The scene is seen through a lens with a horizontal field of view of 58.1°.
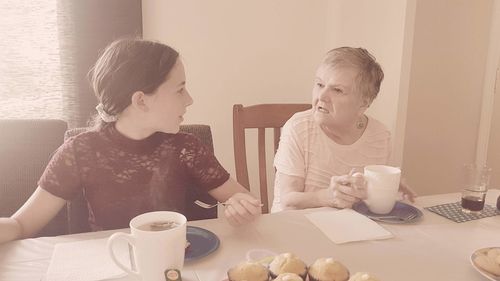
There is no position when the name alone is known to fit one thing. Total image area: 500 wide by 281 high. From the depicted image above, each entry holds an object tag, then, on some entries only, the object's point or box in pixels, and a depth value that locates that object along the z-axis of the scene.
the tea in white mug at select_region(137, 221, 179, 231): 0.86
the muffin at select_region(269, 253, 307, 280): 0.80
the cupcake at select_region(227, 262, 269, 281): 0.78
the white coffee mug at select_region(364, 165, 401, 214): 1.20
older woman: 1.54
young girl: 1.29
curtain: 2.12
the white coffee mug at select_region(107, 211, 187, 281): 0.80
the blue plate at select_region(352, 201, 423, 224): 1.20
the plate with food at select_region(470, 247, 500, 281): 0.88
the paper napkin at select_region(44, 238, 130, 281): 0.88
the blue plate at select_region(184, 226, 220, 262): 0.96
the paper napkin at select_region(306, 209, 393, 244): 1.08
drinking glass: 1.28
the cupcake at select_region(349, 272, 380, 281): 0.75
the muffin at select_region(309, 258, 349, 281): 0.79
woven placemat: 1.24
